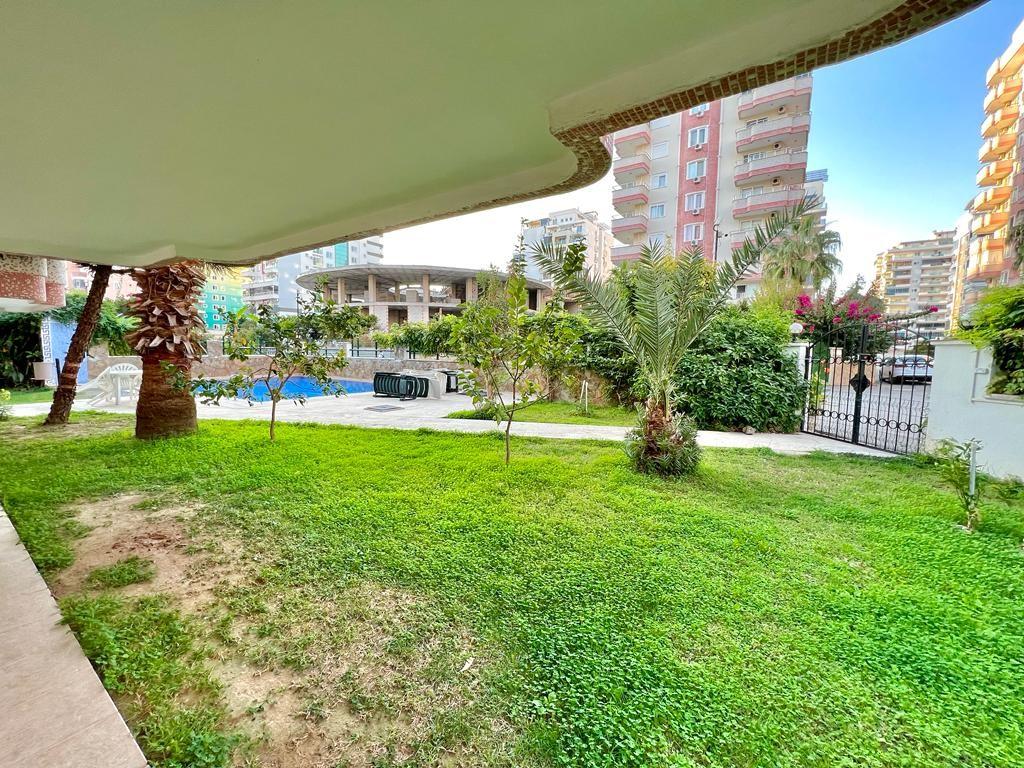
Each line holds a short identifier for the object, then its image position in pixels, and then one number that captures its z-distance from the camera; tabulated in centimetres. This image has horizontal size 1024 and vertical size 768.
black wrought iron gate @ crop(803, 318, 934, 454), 769
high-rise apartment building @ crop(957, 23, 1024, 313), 3161
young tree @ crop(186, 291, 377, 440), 735
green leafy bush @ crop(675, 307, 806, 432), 935
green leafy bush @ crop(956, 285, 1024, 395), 547
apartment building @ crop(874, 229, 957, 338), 8969
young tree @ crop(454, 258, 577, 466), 620
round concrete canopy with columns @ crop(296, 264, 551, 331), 3856
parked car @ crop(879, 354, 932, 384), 1922
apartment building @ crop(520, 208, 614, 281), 6912
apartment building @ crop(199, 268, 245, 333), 6946
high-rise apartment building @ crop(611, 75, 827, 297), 3030
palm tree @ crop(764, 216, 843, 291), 2425
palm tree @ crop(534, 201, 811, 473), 581
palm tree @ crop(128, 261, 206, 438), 738
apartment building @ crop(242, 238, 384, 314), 7288
